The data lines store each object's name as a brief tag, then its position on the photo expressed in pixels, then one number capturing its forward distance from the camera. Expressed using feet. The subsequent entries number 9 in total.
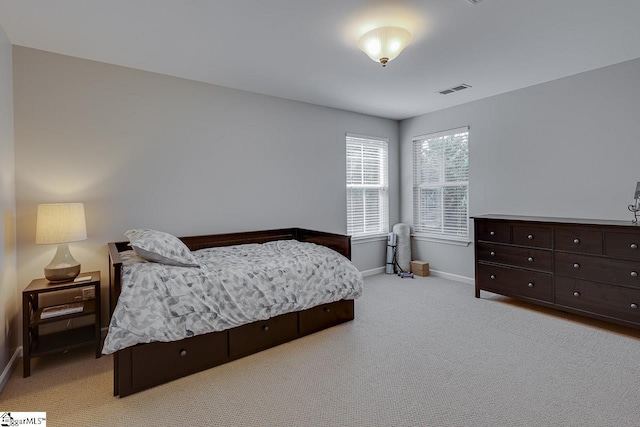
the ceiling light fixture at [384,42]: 7.53
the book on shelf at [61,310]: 7.72
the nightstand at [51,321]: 7.36
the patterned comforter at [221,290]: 6.74
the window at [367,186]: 15.83
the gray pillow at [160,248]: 7.77
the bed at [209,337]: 6.72
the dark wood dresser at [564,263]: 9.16
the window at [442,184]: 14.85
